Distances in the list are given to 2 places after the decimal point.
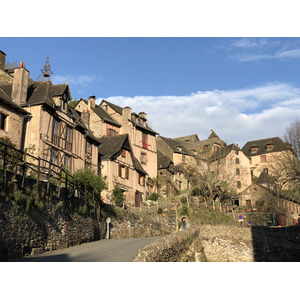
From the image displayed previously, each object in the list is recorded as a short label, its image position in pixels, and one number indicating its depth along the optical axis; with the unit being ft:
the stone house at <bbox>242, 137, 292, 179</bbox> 190.09
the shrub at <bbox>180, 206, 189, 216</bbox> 107.87
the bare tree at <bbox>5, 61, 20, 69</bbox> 174.50
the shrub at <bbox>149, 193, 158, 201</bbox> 133.28
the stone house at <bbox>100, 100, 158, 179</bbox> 144.05
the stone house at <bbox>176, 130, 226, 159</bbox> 190.73
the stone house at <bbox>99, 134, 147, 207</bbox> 113.50
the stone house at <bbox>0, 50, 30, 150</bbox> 75.25
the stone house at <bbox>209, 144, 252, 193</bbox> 179.22
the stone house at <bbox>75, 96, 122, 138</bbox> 134.92
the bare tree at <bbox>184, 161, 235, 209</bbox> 132.77
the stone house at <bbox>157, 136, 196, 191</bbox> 167.94
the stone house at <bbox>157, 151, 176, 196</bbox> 151.94
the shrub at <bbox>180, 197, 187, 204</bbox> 117.60
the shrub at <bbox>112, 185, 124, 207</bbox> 105.88
